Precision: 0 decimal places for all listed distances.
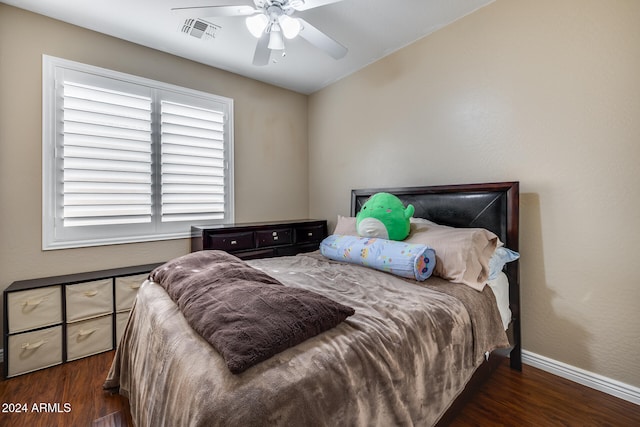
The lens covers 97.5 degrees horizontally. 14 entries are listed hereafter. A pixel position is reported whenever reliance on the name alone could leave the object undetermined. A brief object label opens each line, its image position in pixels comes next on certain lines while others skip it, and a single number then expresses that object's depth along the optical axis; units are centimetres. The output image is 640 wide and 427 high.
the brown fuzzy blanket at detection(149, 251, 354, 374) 90
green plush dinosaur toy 212
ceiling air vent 236
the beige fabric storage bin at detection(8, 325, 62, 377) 196
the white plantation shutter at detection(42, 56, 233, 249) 231
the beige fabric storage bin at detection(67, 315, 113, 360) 216
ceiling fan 173
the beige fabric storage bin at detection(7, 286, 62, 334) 197
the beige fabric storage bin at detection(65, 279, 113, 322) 215
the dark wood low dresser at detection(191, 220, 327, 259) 272
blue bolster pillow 176
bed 81
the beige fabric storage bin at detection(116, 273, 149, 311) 234
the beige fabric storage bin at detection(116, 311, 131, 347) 233
